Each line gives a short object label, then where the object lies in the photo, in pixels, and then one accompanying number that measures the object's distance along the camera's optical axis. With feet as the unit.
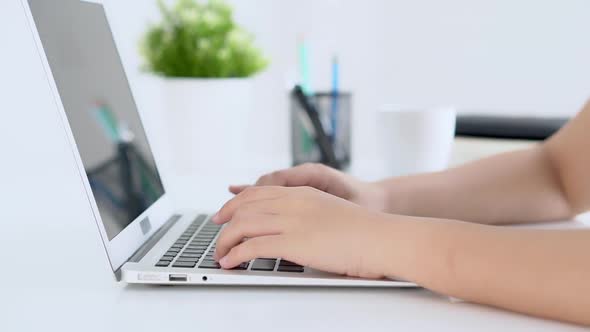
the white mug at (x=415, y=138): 3.47
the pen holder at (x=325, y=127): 3.95
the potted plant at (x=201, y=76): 4.09
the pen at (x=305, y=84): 3.95
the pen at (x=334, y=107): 4.03
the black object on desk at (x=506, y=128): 5.10
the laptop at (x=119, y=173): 1.88
